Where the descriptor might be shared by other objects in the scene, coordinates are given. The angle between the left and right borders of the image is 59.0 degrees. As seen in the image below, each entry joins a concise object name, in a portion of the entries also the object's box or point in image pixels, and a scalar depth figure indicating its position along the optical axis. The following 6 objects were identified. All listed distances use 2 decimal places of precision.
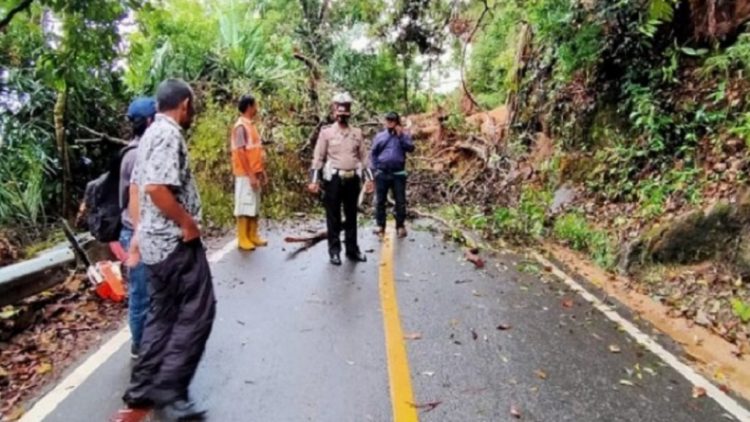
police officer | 8.36
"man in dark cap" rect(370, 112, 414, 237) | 10.45
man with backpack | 4.54
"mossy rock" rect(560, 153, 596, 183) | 11.19
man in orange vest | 8.61
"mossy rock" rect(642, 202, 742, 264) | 7.16
